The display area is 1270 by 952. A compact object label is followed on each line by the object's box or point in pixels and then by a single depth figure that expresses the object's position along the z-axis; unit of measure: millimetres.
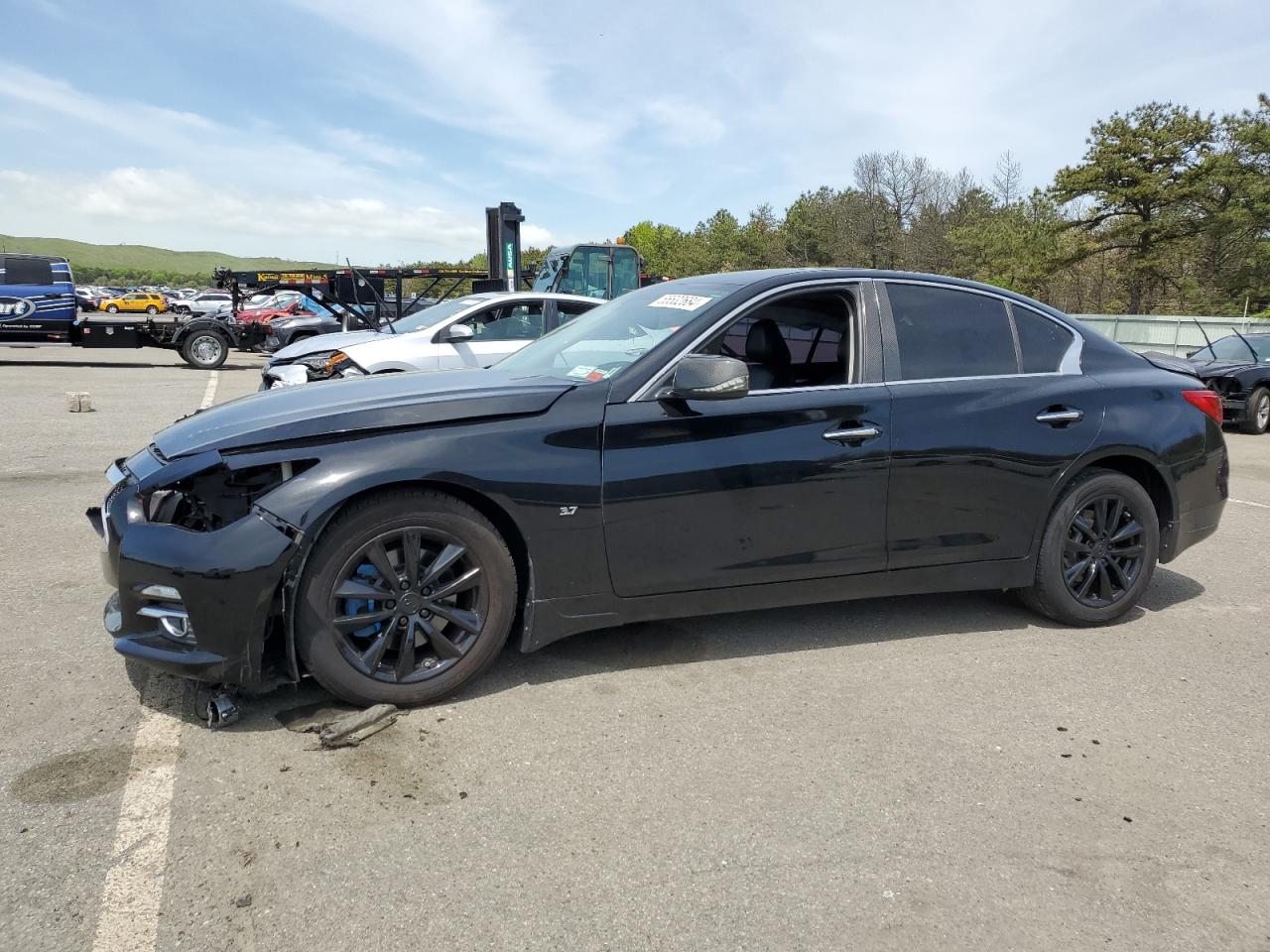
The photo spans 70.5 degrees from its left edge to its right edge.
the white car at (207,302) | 46594
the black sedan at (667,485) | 3150
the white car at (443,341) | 9703
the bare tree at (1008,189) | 59750
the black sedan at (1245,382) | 12648
